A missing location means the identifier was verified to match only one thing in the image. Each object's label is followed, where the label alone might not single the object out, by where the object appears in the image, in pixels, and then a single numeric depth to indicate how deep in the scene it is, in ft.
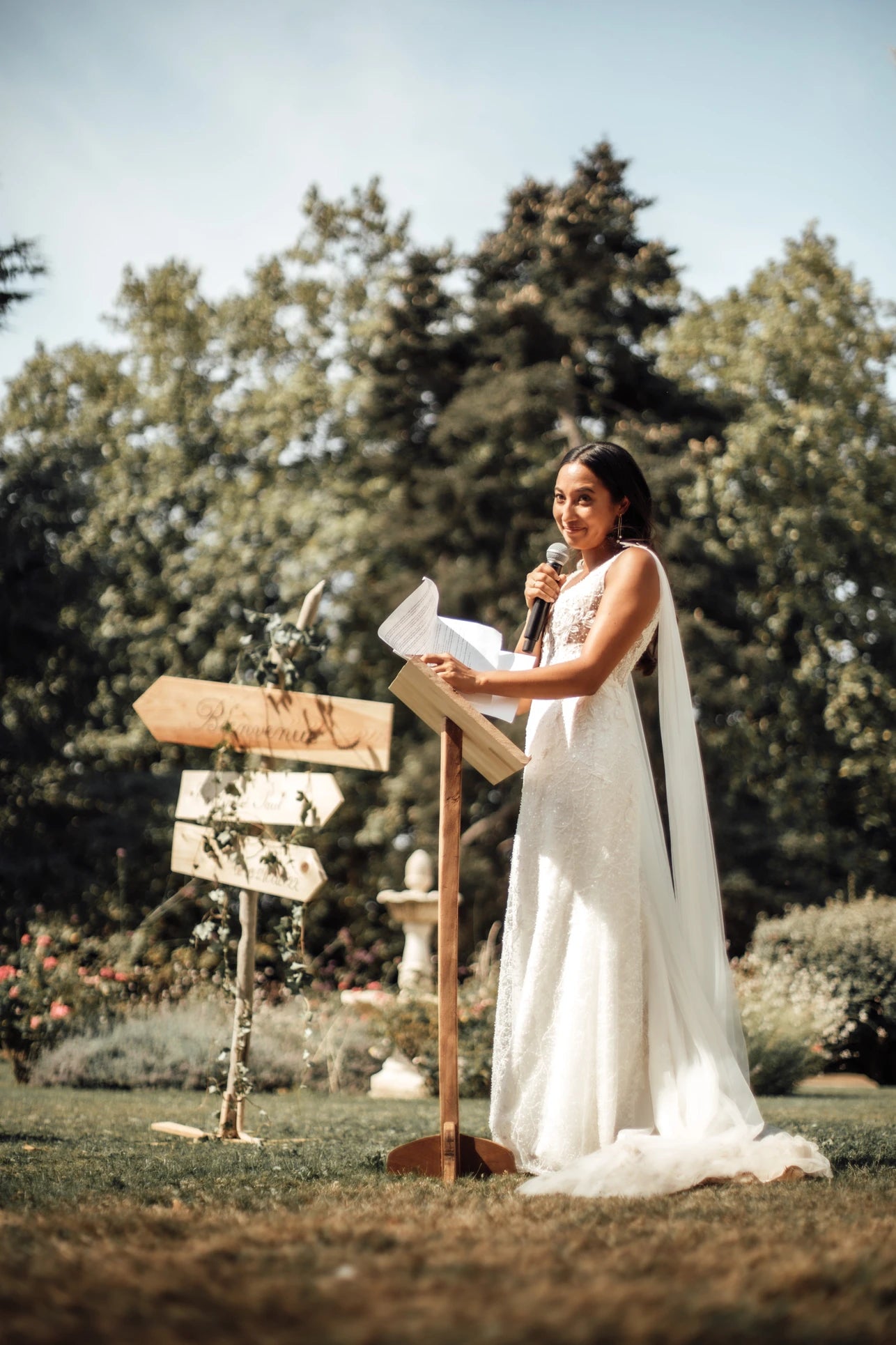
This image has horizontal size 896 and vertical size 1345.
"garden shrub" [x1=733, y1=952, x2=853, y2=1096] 32.53
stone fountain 36.81
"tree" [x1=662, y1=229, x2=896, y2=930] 70.49
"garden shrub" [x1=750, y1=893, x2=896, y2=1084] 42.34
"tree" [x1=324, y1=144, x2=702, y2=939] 68.23
